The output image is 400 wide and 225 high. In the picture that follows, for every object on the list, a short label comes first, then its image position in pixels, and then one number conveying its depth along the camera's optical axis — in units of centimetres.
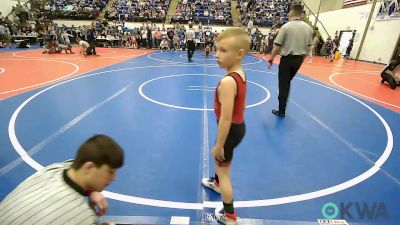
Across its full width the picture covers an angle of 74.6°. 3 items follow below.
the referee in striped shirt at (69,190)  120
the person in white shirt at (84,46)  1284
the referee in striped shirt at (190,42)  1244
